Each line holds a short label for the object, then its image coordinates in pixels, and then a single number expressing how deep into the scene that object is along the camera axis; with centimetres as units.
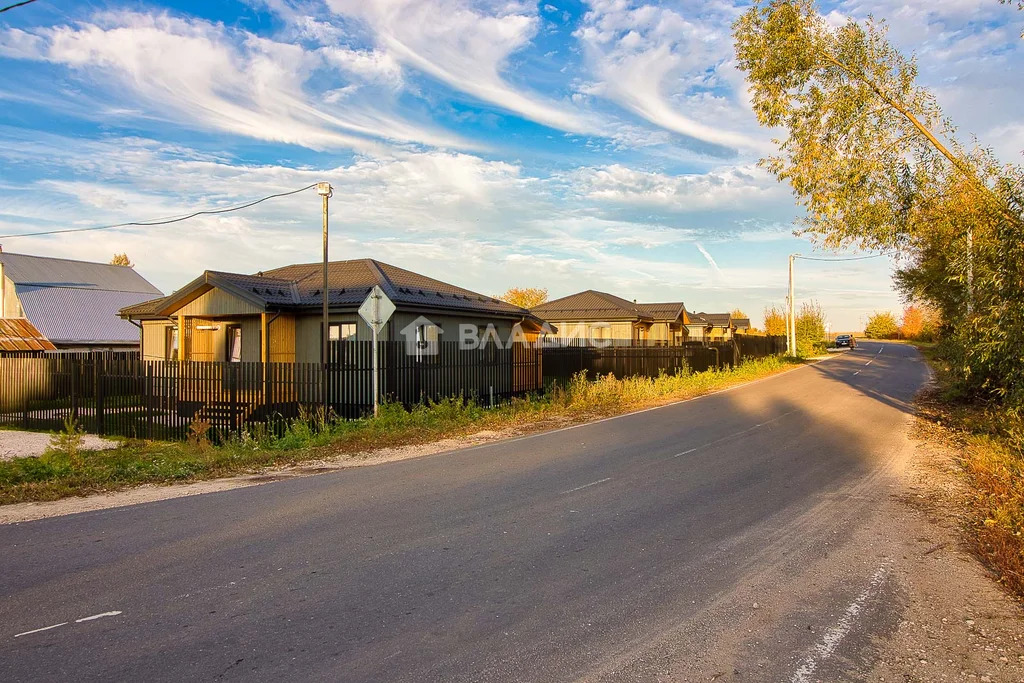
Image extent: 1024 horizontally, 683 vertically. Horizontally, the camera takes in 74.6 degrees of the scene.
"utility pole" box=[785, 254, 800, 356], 4759
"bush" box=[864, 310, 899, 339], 10781
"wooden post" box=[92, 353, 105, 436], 1639
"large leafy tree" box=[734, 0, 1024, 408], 1566
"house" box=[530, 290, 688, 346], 4050
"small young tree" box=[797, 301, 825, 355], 6278
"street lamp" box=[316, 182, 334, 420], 1428
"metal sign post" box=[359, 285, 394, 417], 1365
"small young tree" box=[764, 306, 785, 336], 7681
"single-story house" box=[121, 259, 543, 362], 2002
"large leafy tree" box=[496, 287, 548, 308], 7862
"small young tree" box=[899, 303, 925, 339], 9475
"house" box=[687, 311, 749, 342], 6281
